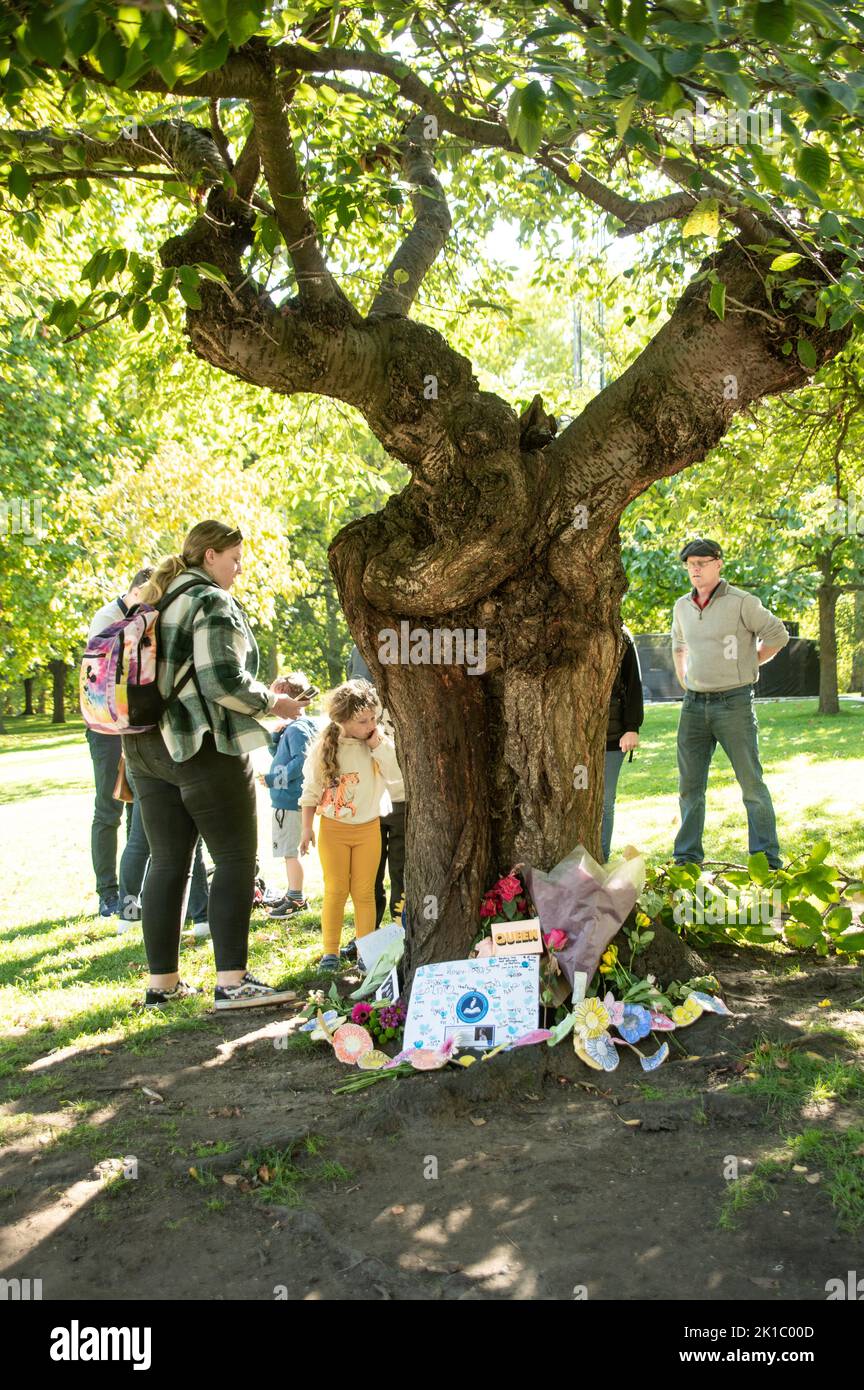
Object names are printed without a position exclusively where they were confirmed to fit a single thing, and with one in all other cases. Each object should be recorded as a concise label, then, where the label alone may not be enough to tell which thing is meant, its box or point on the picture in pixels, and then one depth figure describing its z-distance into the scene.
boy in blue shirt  7.82
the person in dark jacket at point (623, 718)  7.44
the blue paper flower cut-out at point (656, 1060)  4.50
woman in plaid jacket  5.34
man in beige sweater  7.39
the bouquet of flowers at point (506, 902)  5.07
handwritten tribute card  4.65
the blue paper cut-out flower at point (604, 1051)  4.48
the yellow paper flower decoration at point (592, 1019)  4.56
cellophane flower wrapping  4.90
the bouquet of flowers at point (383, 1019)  4.93
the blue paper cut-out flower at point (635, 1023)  4.61
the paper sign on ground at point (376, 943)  5.74
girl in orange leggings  6.15
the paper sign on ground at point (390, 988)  5.26
